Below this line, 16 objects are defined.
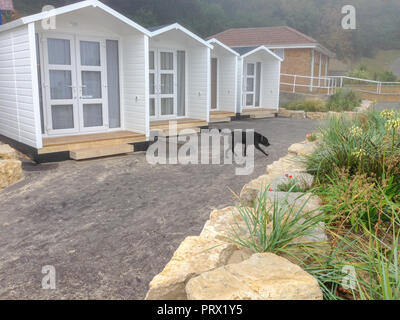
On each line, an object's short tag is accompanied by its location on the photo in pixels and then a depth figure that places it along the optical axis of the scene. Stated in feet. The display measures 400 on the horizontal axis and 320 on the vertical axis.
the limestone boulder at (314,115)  50.90
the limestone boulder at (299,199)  9.89
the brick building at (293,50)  70.44
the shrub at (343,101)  50.55
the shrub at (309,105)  52.34
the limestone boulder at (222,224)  9.21
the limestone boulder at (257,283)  5.92
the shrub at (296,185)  11.76
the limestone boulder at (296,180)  11.98
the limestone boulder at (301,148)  19.51
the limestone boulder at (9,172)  19.16
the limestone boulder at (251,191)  12.96
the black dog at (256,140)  25.26
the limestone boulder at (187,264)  7.04
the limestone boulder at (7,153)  22.06
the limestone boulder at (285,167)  15.00
